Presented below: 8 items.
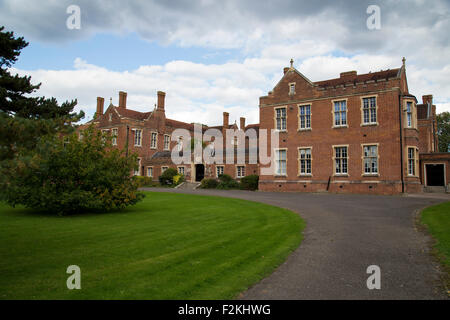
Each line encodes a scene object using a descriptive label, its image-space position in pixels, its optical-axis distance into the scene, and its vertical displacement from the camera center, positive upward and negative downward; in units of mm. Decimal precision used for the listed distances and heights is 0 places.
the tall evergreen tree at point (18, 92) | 15992 +4530
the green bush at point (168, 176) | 39750 -52
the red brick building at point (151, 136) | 41500 +6224
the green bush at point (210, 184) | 35594 -977
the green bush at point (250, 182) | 32719 -698
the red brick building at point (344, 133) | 25062 +3774
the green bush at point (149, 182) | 41094 -890
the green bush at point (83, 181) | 12477 -244
